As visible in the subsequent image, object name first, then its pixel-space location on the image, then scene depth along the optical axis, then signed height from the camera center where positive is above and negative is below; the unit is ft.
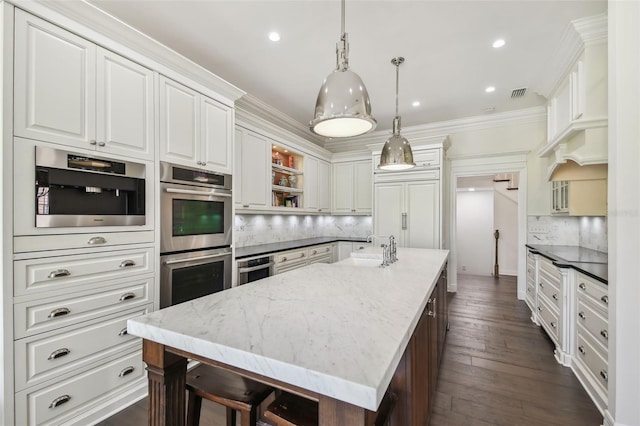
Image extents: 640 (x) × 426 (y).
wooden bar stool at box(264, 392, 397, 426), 3.09 -2.23
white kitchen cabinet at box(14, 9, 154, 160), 5.15 +2.42
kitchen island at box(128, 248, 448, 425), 2.34 -1.31
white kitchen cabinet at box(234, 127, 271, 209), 11.30 +1.79
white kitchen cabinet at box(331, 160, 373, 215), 17.37 +1.58
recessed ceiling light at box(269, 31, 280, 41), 8.32 +5.18
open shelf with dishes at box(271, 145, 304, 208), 13.89 +1.83
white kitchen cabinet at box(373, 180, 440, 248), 14.75 +0.05
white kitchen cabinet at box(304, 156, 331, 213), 15.85 +1.65
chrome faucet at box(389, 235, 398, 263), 8.19 -1.12
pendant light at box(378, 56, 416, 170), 8.61 +1.80
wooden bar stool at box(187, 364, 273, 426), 3.55 -2.28
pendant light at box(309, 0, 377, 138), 4.91 +1.99
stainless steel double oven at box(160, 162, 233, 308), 7.45 -0.59
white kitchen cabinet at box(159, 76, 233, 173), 7.51 +2.41
